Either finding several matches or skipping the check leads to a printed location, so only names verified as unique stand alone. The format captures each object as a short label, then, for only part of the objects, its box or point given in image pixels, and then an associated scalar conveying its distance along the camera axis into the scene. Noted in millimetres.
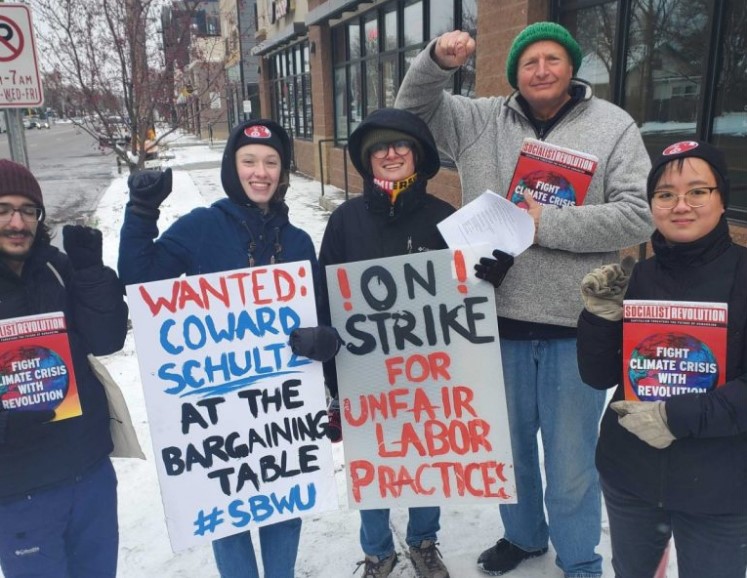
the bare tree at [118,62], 5316
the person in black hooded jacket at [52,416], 1799
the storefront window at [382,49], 7797
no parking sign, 4281
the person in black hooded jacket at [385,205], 2166
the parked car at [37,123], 60159
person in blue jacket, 2027
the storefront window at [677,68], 4242
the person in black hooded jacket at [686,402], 1561
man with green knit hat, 2027
